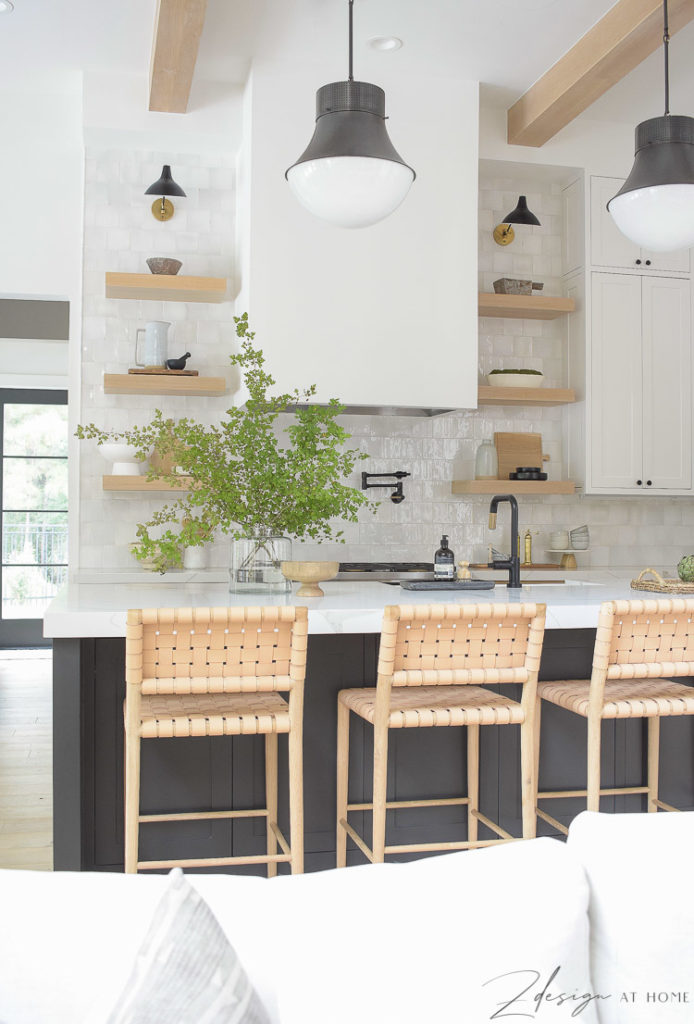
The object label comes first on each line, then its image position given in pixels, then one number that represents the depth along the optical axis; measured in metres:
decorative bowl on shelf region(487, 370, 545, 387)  4.99
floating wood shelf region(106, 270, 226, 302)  4.52
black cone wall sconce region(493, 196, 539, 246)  4.93
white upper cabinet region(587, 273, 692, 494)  5.05
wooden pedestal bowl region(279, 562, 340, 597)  2.98
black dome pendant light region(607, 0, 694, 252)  2.73
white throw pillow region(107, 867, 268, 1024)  0.84
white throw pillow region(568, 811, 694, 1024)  1.09
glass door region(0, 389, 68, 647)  8.52
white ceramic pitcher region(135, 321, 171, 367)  4.62
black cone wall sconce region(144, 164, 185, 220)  4.62
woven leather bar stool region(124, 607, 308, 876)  2.20
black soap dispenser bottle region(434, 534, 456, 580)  3.26
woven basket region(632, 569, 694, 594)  3.09
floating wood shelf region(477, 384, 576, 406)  4.91
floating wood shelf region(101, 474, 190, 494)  4.54
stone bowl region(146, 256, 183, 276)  4.61
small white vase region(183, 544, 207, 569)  4.73
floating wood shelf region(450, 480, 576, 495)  4.88
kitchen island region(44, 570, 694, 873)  2.51
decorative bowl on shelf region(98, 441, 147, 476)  4.57
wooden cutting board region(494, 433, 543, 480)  5.17
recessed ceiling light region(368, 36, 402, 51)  4.14
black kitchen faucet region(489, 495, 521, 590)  3.27
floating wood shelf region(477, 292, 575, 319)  4.95
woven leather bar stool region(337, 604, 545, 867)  2.34
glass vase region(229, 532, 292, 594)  3.07
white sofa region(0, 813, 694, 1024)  0.98
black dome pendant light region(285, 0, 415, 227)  2.55
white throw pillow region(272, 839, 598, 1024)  0.98
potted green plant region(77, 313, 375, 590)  2.96
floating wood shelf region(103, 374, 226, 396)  4.54
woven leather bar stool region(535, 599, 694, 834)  2.48
